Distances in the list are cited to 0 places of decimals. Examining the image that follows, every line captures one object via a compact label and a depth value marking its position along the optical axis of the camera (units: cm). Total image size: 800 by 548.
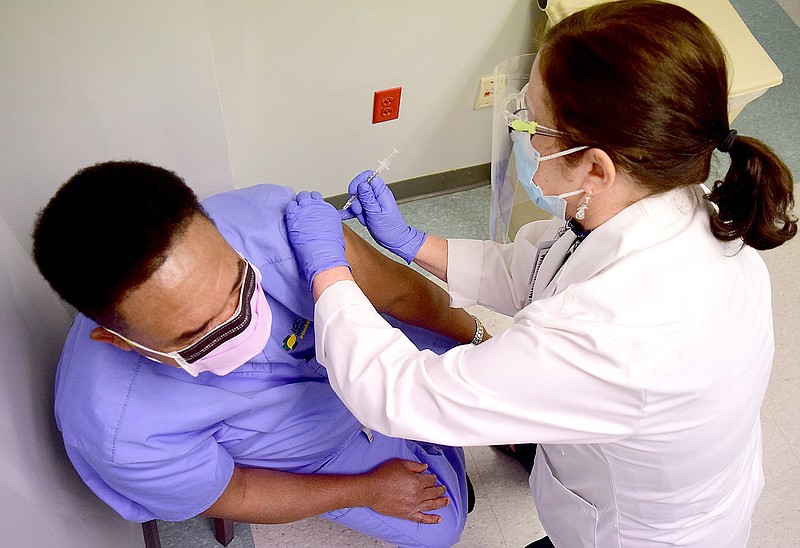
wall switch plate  199
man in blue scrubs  89
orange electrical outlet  192
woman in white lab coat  95
